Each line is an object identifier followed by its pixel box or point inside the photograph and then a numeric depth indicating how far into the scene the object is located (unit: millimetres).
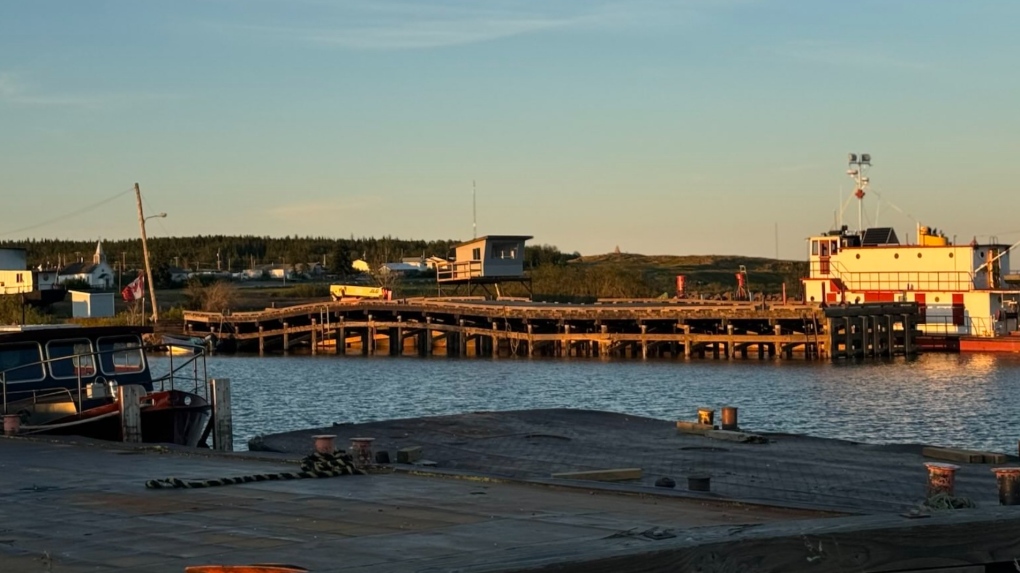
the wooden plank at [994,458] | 22469
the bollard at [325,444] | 16000
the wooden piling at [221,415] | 24812
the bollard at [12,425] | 22734
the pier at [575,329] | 71000
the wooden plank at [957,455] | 22406
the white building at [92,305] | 92812
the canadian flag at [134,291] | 54894
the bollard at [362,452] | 15516
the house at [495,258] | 90188
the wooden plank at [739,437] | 25406
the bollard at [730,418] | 27719
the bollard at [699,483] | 14953
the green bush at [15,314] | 71688
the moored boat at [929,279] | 74000
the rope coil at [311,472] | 14344
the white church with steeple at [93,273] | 148000
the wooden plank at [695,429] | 27081
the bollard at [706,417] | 27969
